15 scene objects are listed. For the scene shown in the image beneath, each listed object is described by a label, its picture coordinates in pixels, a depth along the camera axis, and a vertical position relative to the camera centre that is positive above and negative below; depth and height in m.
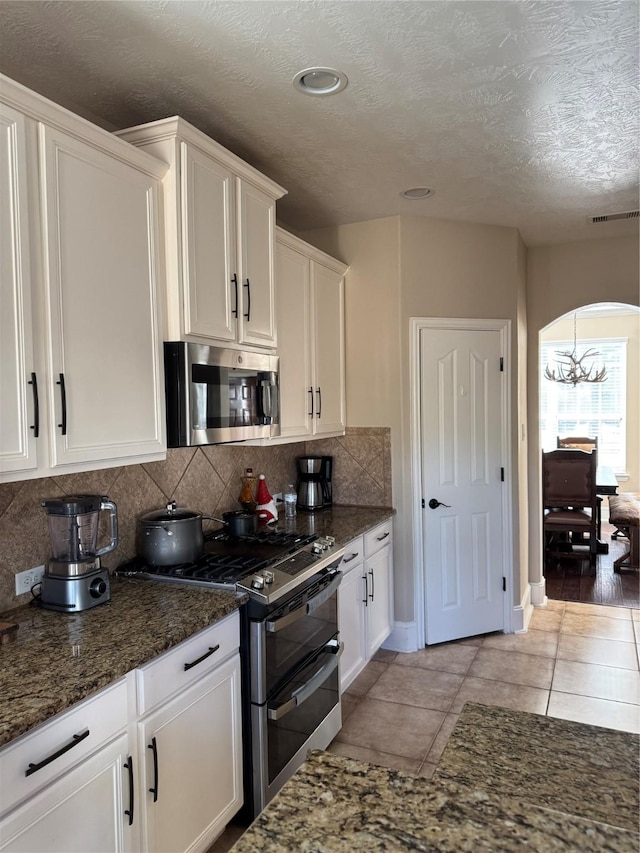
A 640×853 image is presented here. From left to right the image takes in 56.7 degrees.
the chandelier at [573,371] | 7.96 +0.51
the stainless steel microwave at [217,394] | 2.21 +0.08
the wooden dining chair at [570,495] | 5.70 -0.88
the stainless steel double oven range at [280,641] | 2.18 -0.92
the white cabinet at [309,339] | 3.17 +0.42
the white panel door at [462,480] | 3.87 -0.48
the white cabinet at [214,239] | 2.19 +0.71
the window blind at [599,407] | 8.91 -0.02
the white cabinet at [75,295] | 1.62 +0.37
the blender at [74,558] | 1.93 -0.47
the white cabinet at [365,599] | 3.06 -1.06
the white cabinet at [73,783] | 1.30 -0.89
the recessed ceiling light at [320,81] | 2.09 +1.19
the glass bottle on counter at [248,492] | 3.24 -0.44
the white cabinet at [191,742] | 1.72 -1.04
